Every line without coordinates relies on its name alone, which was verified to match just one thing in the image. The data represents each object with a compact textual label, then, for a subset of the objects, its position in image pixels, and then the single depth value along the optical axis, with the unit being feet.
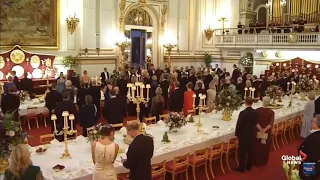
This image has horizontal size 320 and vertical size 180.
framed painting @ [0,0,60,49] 41.84
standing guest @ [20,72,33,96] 35.12
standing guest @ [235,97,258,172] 19.71
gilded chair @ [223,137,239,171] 20.52
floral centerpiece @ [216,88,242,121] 24.23
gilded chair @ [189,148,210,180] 18.25
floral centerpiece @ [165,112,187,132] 20.74
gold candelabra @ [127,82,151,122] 20.17
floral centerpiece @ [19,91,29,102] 29.94
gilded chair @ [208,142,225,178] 19.26
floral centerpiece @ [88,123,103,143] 16.85
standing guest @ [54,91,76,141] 20.88
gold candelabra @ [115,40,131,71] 51.52
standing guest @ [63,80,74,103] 26.55
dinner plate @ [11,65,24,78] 42.75
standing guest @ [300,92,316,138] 25.83
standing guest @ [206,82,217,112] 28.72
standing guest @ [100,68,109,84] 45.03
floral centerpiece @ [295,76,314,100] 34.97
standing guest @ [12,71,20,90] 35.21
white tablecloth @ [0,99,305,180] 14.79
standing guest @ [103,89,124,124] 23.46
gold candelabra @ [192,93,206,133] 21.49
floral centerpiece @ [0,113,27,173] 14.56
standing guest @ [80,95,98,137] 22.03
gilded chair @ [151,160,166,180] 16.01
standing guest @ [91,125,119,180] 12.89
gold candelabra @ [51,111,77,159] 15.93
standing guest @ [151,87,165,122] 26.20
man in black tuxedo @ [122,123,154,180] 12.83
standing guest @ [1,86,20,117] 24.77
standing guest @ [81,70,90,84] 33.74
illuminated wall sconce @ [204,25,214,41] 63.81
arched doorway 55.05
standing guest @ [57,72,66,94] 32.38
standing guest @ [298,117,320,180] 11.39
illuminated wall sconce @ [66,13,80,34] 46.36
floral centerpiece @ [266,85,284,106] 29.12
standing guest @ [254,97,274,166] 20.84
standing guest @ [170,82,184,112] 27.66
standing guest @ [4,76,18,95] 28.57
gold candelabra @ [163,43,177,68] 58.61
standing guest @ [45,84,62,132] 26.59
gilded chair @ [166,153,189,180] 17.17
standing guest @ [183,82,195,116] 28.10
